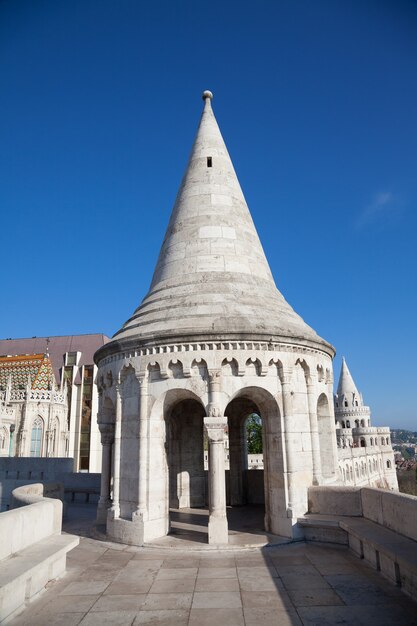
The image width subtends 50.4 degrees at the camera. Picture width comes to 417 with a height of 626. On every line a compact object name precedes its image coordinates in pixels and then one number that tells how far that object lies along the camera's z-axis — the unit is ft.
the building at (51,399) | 104.63
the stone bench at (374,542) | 18.75
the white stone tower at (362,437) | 134.92
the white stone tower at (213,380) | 29.32
